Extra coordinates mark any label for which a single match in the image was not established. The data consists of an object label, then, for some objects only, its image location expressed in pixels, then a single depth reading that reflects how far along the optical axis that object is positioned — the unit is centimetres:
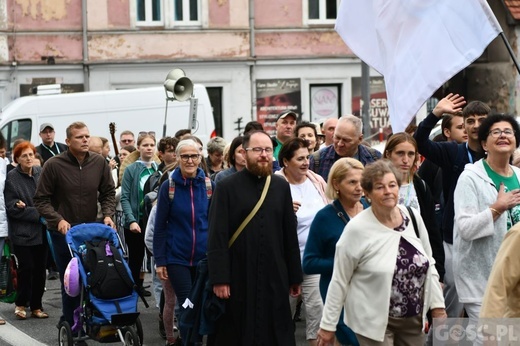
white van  2589
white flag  923
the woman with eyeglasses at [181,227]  1066
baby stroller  1067
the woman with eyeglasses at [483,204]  838
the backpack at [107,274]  1072
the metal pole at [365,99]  2762
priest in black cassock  891
